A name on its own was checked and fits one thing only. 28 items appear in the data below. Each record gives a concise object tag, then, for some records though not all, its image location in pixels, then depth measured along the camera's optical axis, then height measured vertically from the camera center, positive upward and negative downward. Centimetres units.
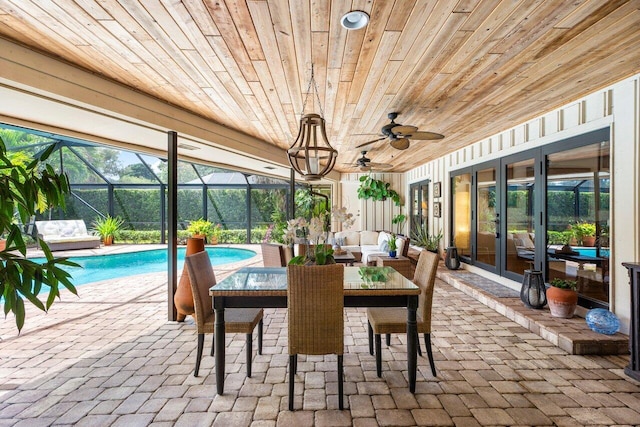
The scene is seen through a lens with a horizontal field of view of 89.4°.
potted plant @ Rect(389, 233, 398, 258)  570 -60
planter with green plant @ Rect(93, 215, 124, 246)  1116 -46
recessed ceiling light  197 +122
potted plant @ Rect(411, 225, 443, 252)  715 -59
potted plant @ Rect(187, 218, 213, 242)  1127 -47
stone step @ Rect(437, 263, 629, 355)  305 -119
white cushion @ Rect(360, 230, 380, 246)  836 -62
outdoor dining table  246 -66
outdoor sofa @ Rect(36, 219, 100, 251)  972 -62
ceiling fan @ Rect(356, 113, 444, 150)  364 +93
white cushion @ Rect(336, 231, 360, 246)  842 -60
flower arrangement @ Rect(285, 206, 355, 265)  251 -15
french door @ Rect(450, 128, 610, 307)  356 +1
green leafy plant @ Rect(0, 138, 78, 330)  121 -15
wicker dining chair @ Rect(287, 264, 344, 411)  227 -70
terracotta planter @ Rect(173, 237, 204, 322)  368 -95
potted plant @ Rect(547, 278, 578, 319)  361 -96
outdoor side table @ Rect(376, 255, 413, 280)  542 -84
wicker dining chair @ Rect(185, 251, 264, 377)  265 -87
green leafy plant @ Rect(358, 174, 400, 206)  845 +64
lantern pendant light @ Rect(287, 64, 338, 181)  227 +44
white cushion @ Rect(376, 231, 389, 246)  723 -53
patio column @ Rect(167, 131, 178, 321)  398 -7
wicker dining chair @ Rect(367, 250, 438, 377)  264 -87
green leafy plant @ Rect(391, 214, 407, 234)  931 -20
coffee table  571 -79
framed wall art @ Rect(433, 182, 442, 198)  744 +58
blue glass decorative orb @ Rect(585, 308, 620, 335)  314 -106
